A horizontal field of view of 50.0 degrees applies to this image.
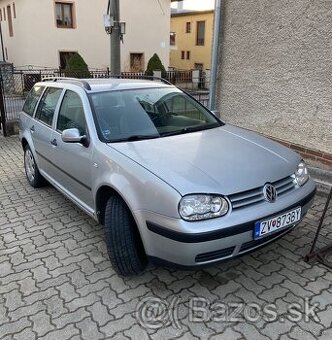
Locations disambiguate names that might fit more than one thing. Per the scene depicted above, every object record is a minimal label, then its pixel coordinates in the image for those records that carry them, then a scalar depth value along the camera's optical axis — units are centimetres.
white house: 1909
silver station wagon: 234
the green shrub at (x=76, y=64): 1780
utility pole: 770
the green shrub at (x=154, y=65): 2047
